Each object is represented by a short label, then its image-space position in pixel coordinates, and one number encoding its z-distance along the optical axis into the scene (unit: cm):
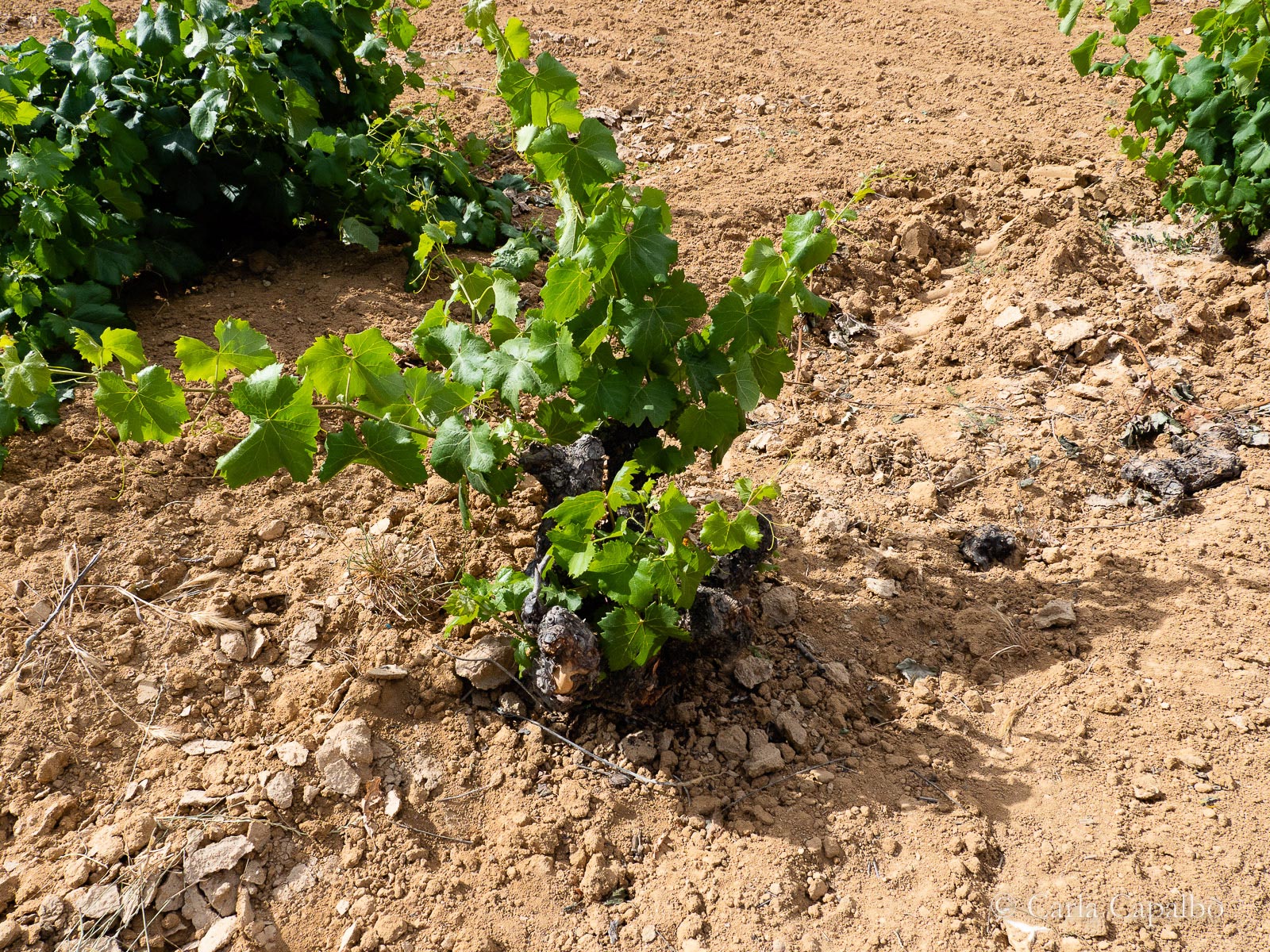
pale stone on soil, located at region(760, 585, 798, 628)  262
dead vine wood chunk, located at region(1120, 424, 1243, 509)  296
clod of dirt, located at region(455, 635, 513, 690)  236
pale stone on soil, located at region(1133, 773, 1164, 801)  211
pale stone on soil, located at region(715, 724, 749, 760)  231
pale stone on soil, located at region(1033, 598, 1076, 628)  258
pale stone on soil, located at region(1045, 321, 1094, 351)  357
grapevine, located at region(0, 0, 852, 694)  182
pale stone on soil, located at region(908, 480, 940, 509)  304
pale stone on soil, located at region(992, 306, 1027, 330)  368
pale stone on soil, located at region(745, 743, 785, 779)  227
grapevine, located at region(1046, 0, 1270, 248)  355
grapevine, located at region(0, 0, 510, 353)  310
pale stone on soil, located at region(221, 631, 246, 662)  241
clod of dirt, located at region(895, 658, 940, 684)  252
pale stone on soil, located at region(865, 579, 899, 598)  275
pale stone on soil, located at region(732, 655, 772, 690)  244
